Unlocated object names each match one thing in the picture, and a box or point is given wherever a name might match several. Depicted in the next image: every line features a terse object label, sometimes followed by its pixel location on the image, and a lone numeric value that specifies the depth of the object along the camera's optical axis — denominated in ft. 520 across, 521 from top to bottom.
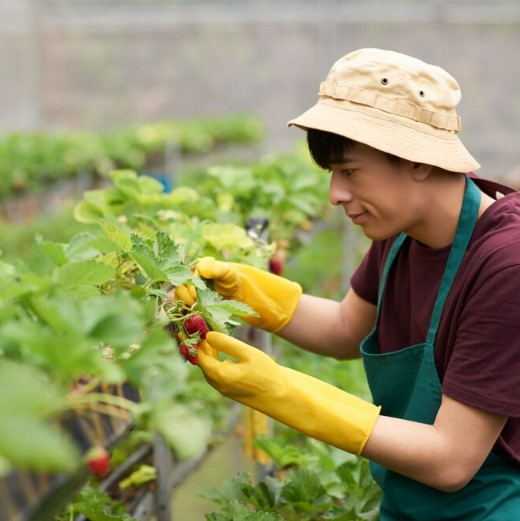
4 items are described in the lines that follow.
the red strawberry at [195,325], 5.10
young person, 5.50
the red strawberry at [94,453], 3.43
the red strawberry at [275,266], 8.11
